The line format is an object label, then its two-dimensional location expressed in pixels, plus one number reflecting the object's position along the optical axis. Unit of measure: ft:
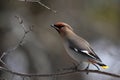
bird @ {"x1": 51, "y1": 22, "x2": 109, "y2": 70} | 42.29
